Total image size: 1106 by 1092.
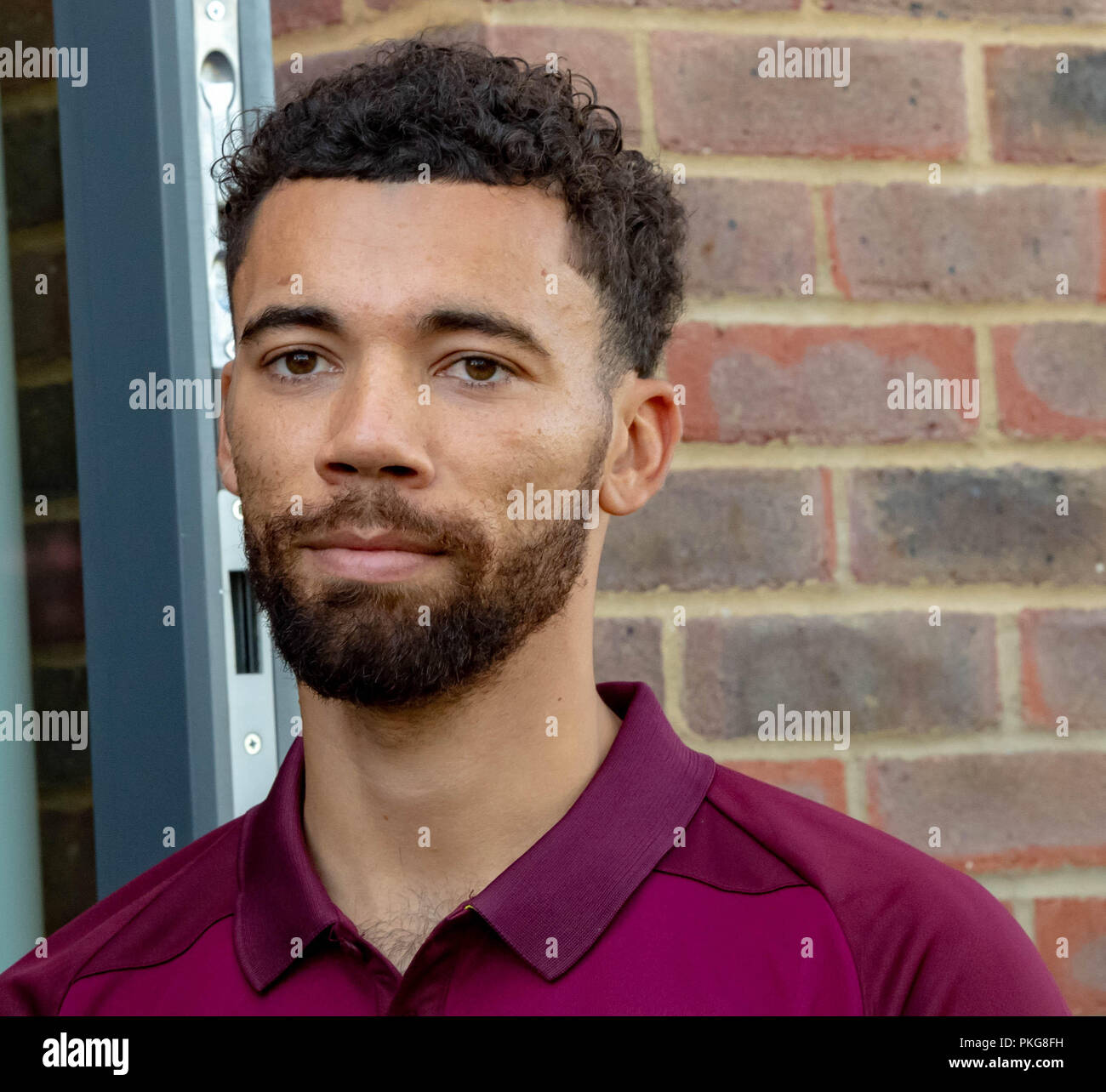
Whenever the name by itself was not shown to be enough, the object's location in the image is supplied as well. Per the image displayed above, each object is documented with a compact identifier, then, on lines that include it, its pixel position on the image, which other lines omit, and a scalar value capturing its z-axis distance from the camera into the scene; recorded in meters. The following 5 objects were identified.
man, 2.01
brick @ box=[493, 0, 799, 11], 2.19
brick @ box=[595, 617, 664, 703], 2.18
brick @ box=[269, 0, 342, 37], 2.21
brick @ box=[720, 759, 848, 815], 2.18
